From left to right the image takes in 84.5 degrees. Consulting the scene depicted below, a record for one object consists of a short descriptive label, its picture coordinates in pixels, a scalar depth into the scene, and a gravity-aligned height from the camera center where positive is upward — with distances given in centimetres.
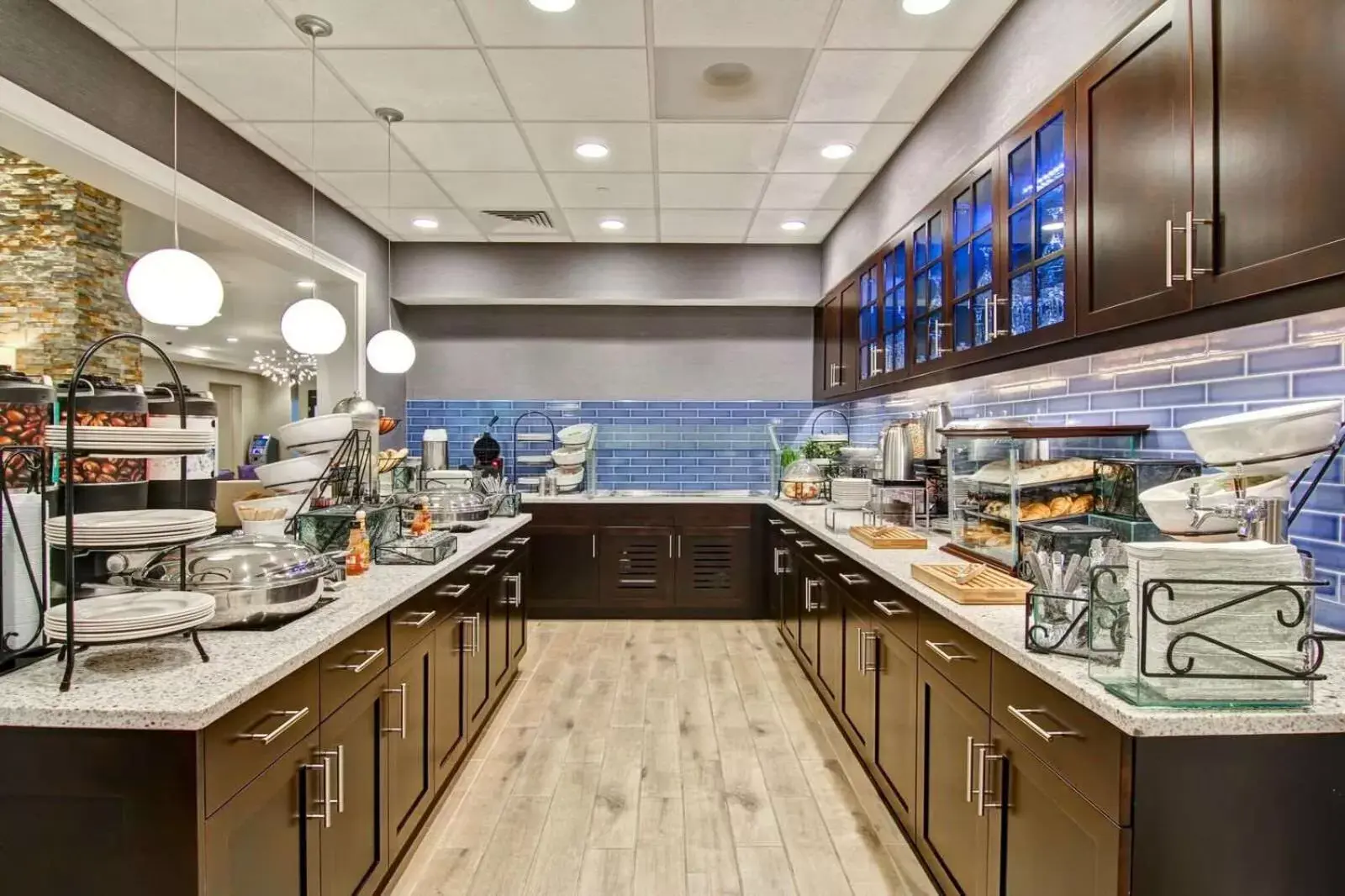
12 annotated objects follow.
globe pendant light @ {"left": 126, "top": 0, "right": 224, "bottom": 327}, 238 +52
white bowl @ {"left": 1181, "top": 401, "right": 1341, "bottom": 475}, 123 +3
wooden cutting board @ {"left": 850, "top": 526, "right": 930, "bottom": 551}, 288 -35
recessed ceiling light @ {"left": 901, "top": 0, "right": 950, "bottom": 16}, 248 +150
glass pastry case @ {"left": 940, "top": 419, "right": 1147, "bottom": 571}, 211 -8
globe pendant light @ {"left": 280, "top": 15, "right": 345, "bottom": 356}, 316 +52
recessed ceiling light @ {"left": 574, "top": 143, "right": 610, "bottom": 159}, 371 +152
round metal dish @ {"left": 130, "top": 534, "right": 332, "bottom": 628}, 162 -29
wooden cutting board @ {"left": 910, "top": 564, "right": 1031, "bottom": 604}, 193 -36
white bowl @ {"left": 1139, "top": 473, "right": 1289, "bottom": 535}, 138 -9
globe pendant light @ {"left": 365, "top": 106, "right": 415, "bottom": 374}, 405 +53
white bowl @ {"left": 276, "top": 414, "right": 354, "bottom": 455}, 226 +4
